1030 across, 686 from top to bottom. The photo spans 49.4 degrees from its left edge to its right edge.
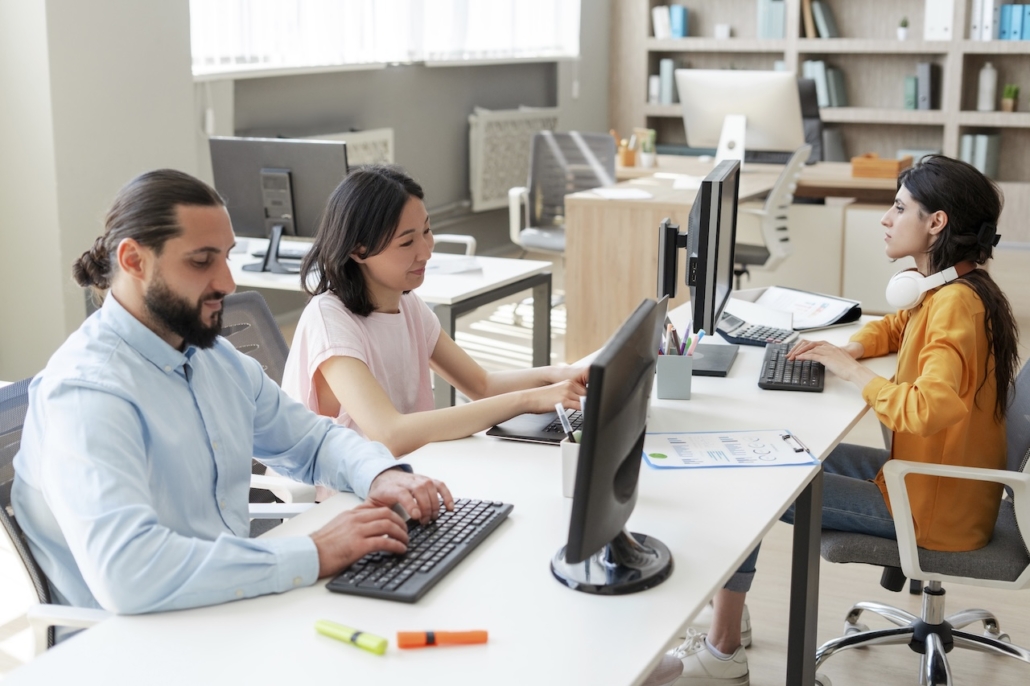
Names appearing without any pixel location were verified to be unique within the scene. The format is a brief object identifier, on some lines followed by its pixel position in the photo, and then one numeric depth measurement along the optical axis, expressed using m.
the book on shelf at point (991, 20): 6.58
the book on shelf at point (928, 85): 6.85
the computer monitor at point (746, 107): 5.24
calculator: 2.62
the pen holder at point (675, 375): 2.17
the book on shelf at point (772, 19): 7.16
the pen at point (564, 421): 1.63
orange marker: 1.19
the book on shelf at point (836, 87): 7.17
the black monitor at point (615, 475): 1.17
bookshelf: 6.77
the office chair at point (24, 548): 1.34
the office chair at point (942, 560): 1.94
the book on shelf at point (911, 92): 6.94
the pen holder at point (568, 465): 1.59
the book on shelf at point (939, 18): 6.66
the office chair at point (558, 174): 5.45
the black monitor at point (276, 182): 3.40
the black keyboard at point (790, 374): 2.24
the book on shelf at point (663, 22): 7.55
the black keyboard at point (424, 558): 1.31
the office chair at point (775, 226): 4.92
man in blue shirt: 1.25
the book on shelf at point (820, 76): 7.14
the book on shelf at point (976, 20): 6.62
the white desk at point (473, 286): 3.17
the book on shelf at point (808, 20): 7.11
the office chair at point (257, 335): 2.27
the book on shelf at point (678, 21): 7.49
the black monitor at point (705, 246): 2.15
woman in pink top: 1.93
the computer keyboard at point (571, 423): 1.96
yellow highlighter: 1.18
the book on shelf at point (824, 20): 7.08
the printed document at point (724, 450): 1.79
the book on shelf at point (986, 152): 6.79
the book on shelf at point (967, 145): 6.84
